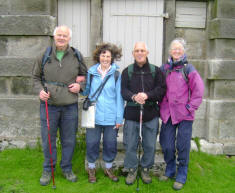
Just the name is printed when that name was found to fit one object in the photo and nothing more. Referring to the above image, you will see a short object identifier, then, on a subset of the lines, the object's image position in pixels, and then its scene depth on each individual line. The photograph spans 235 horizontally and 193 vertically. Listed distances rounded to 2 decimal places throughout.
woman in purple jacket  3.30
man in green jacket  3.33
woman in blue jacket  3.41
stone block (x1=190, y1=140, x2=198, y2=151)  4.66
